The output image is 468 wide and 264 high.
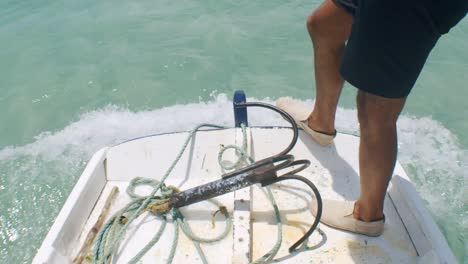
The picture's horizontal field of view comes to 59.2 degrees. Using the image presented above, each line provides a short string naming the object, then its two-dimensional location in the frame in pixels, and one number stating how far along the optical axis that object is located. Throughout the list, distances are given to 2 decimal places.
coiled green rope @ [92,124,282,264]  1.79
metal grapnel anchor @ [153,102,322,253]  1.80
